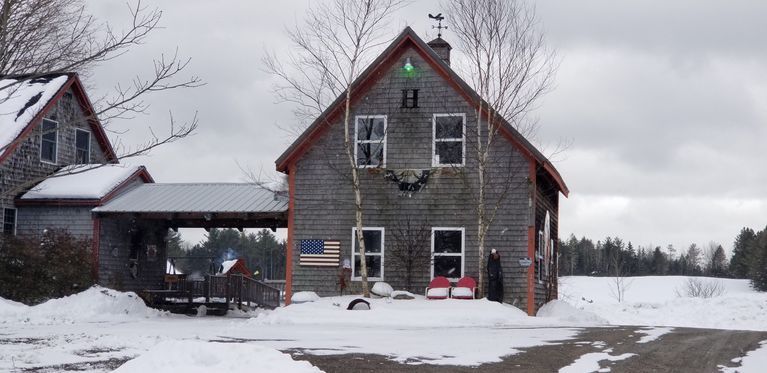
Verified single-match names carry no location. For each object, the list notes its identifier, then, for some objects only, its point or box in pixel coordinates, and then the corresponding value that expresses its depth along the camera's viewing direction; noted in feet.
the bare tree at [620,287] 250.70
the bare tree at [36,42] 33.09
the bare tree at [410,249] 79.25
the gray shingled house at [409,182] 78.64
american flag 81.46
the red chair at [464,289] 73.46
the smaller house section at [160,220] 87.76
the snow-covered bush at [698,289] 232.94
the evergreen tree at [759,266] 288.30
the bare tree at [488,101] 77.87
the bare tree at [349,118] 78.23
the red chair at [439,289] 74.28
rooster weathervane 87.70
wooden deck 93.35
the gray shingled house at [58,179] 89.97
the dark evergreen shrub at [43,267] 81.92
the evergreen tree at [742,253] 337.04
